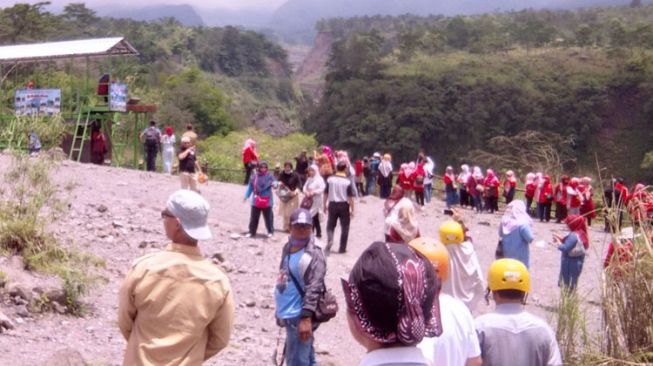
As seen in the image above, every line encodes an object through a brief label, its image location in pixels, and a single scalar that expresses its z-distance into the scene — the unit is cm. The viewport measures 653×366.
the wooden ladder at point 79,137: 2089
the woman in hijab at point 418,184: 2008
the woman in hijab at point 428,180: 2088
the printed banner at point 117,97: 2083
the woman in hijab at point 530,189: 2186
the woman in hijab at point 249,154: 1853
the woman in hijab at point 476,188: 2169
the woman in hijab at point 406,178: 1899
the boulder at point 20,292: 765
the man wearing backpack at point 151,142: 1983
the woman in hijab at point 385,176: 2106
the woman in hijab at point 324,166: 1287
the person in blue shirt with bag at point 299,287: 542
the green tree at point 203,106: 5506
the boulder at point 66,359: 591
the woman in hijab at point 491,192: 2142
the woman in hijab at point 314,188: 1206
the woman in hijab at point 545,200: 2072
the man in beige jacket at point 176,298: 351
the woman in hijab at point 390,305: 233
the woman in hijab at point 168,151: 1986
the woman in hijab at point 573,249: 902
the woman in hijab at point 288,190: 1318
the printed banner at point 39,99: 2036
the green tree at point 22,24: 4991
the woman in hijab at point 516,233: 884
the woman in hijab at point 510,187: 2169
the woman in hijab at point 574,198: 1745
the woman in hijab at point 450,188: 2206
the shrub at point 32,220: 858
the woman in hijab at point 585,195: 1686
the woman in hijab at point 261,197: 1219
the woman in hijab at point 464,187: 2214
